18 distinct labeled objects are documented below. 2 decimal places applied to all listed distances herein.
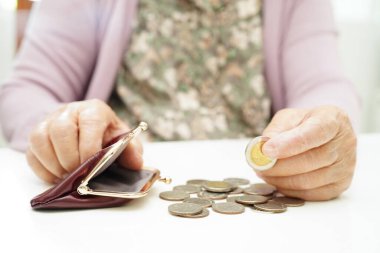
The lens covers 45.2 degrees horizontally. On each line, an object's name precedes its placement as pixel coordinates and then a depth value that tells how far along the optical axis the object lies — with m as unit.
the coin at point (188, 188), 0.65
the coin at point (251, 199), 0.59
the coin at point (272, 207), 0.57
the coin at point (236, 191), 0.64
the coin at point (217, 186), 0.64
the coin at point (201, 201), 0.58
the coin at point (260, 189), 0.64
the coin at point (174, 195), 0.61
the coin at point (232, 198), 0.61
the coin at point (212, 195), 0.62
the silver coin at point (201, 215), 0.54
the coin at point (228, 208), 0.56
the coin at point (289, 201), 0.60
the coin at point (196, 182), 0.69
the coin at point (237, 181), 0.69
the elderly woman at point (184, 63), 1.07
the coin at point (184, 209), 0.54
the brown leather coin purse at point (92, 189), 0.54
